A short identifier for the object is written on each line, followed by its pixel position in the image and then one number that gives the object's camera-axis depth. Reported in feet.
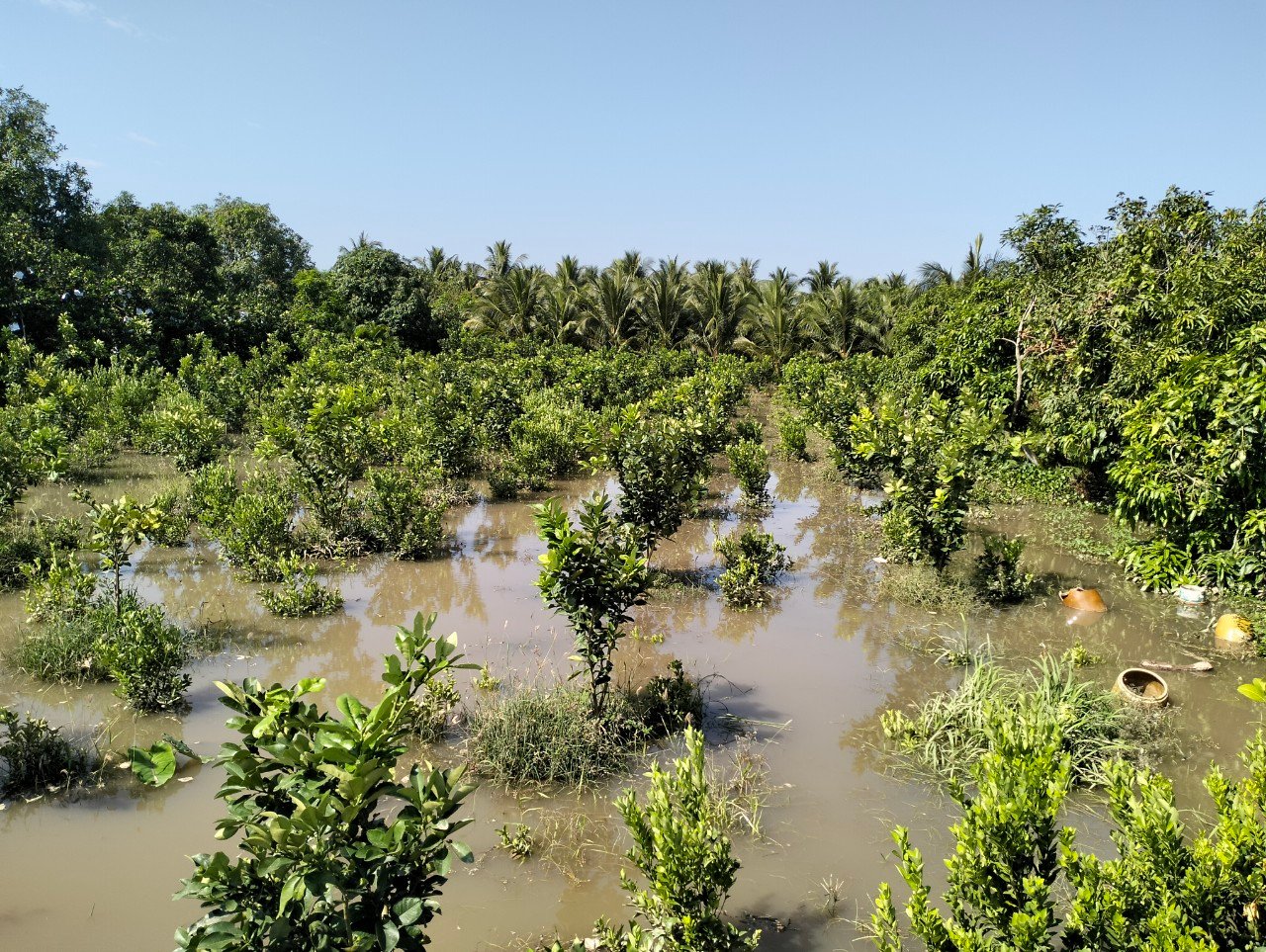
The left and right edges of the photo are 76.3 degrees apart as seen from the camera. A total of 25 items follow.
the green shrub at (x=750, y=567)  29.07
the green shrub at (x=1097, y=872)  9.16
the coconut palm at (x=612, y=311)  112.27
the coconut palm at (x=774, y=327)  109.60
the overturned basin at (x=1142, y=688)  20.56
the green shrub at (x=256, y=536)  29.89
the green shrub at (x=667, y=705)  19.42
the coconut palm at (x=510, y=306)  115.03
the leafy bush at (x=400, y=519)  33.30
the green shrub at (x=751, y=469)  43.57
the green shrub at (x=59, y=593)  23.54
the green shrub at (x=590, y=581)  17.83
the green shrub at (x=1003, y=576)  28.71
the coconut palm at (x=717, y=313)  113.50
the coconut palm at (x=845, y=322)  104.81
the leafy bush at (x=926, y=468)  28.55
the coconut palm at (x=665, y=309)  113.91
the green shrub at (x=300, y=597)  26.76
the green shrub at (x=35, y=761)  16.63
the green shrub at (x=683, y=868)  10.53
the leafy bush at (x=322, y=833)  8.06
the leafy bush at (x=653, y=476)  27.89
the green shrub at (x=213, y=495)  31.48
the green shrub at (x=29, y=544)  27.50
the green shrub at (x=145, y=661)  19.47
